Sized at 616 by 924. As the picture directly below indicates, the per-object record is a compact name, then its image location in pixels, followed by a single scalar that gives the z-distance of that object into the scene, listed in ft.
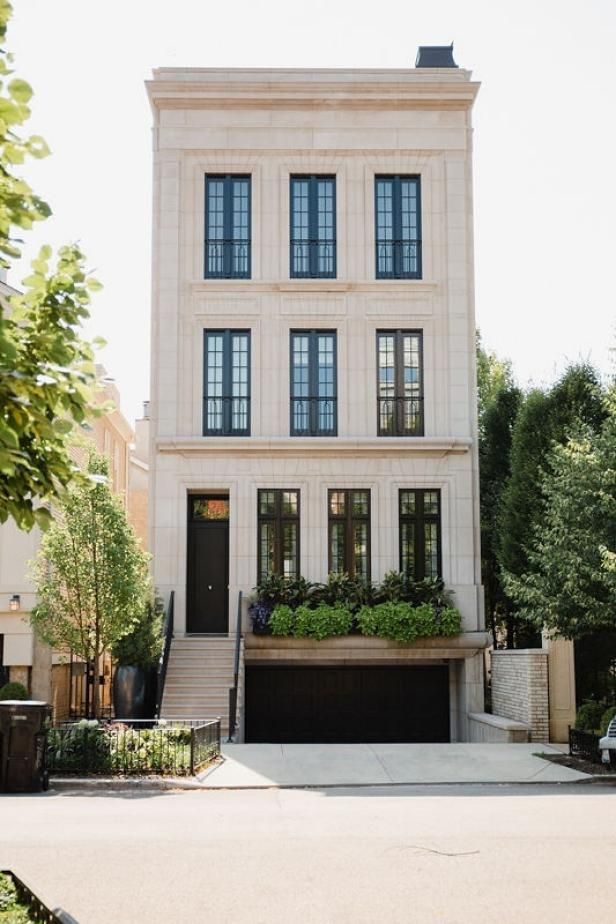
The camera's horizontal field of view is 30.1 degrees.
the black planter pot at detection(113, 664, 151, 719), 76.79
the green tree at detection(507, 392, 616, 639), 66.33
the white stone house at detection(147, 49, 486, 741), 89.71
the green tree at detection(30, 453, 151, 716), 71.10
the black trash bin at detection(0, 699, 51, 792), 53.26
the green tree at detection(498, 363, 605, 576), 94.58
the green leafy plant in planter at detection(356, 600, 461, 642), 85.35
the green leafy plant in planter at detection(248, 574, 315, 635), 86.73
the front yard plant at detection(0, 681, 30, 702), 80.48
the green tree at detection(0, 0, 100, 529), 19.49
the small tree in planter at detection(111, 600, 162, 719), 77.00
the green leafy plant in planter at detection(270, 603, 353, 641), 84.89
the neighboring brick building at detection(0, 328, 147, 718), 87.35
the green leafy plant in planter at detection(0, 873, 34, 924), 23.02
